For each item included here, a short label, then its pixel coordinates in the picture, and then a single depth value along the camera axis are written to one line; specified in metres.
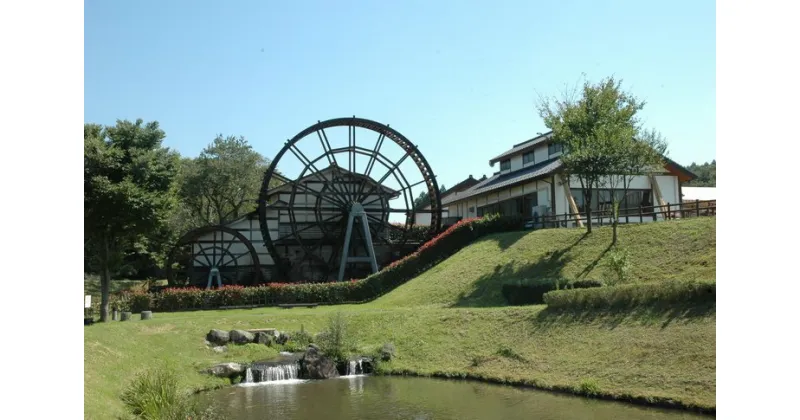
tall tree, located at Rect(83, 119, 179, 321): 21.36
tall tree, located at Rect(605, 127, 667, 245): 27.06
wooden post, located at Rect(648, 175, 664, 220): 32.91
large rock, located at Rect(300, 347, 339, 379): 18.88
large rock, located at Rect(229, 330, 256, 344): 21.19
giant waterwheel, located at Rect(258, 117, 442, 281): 35.41
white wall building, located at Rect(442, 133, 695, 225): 32.38
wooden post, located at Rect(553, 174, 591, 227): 31.69
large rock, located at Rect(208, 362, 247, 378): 18.30
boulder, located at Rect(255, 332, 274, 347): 21.56
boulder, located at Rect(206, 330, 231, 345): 20.88
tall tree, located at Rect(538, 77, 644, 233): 27.09
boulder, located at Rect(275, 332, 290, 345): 21.97
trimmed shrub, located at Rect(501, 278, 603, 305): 21.62
